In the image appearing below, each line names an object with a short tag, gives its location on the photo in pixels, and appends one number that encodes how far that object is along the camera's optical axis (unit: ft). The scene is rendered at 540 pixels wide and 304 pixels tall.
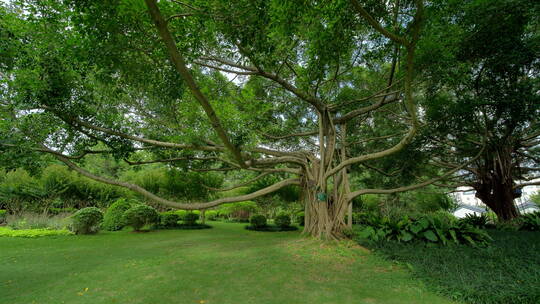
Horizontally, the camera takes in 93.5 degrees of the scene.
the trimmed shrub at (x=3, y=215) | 43.64
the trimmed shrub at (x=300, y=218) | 50.15
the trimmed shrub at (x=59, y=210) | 46.15
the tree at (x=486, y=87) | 16.96
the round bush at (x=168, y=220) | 43.24
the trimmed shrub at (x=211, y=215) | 68.61
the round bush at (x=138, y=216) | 34.86
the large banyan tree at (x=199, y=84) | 12.06
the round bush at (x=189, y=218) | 44.71
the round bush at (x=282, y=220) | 43.21
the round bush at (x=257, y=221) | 42.09
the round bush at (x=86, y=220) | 30.94
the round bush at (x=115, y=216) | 36.37
